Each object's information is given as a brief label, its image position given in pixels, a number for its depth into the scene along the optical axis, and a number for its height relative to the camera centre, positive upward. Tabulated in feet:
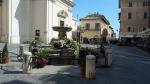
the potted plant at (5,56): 21.11 -2.62
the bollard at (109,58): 21.46 -2.95
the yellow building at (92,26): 112.76 +13.35
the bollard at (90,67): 15.61 -3.31
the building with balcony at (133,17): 89.58 +17.14
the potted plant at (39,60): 19.28 -2.97
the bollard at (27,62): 17.05 -2.92
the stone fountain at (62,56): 21.82 -2.68
